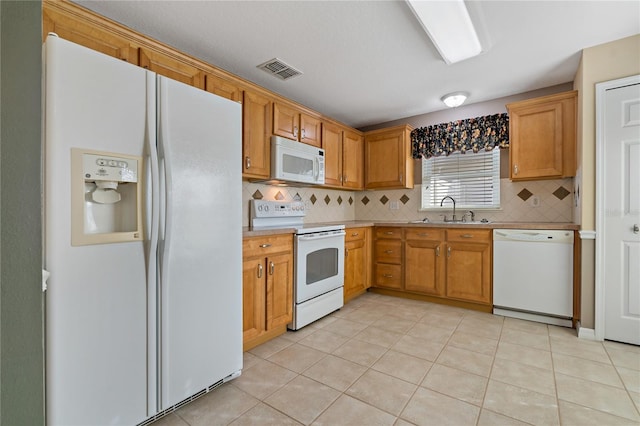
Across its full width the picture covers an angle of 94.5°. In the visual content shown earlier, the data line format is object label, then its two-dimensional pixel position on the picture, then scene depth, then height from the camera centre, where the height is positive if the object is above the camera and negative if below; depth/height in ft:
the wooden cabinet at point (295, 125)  9.61 +3.04
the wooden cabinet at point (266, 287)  7.38 -2.04
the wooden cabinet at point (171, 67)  6.48 +3.36
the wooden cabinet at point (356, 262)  11.15 -1.98
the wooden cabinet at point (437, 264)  10.24 -1.98
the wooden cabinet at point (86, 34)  5.25 +3.38
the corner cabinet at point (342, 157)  11.98 +2.38
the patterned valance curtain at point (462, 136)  11.05 +3.04
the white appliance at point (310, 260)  8.78 -1.56
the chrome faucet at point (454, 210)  12.10 +0.08
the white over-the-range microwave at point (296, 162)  9.32 +1.69
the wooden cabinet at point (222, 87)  7.64 +3.34
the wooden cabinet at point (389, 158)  12.86 +2.39
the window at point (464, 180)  11.61 +1.35
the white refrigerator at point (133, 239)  3.95 -0.45
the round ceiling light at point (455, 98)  10.57 +4.11
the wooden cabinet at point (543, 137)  9.27 +2.47
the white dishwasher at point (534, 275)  8.82 -1.96
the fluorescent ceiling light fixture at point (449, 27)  6.03 +4.20
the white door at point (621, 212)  7.59 +0.01
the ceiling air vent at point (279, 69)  8.45 +4.26
